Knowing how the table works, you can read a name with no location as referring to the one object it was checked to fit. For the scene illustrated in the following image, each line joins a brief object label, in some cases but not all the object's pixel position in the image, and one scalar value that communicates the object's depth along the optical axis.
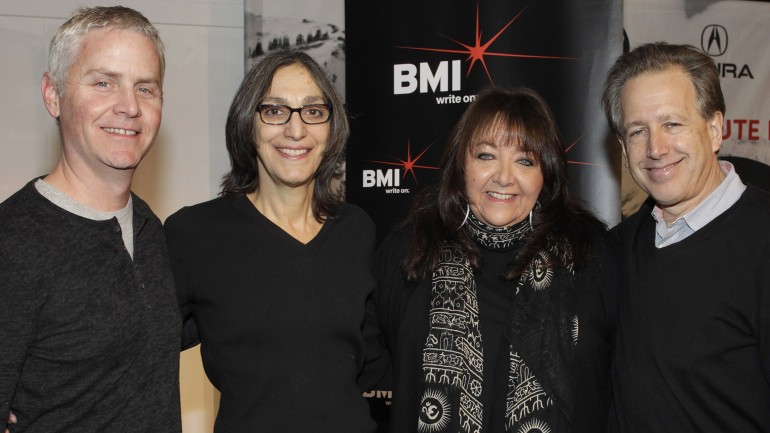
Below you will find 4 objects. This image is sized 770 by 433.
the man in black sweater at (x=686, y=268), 2.06
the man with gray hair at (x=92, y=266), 1.75
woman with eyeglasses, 2.23
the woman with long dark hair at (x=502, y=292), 2.39
